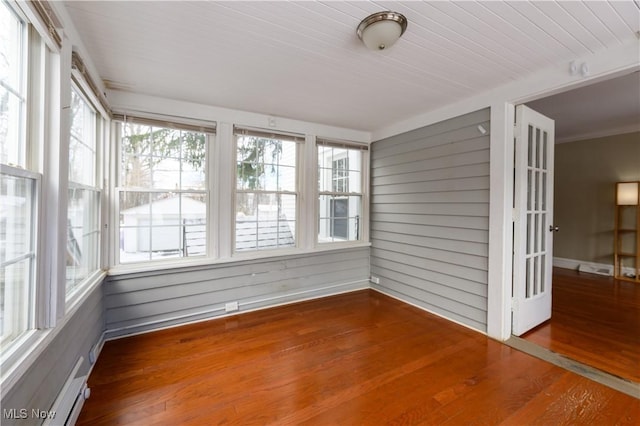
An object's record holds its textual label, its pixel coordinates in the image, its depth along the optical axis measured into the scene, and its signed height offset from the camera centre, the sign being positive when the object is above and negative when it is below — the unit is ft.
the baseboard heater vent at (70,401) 4.63 -3.50
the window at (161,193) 8.76 +0.60
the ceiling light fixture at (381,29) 5.16 +3.61
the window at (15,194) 3.76 +0.22
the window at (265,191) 10.59 +0.83
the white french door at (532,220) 8.38 -0.19
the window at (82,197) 6.04 +0.33
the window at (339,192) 12.53 +0.97
